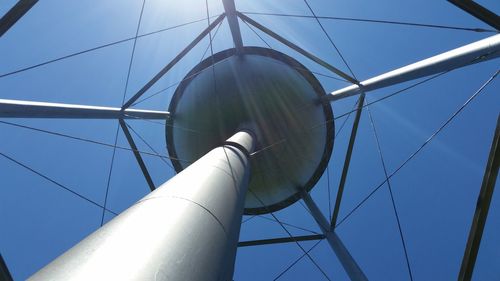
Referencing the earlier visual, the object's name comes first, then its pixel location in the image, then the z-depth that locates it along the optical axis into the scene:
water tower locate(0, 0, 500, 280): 2.69
